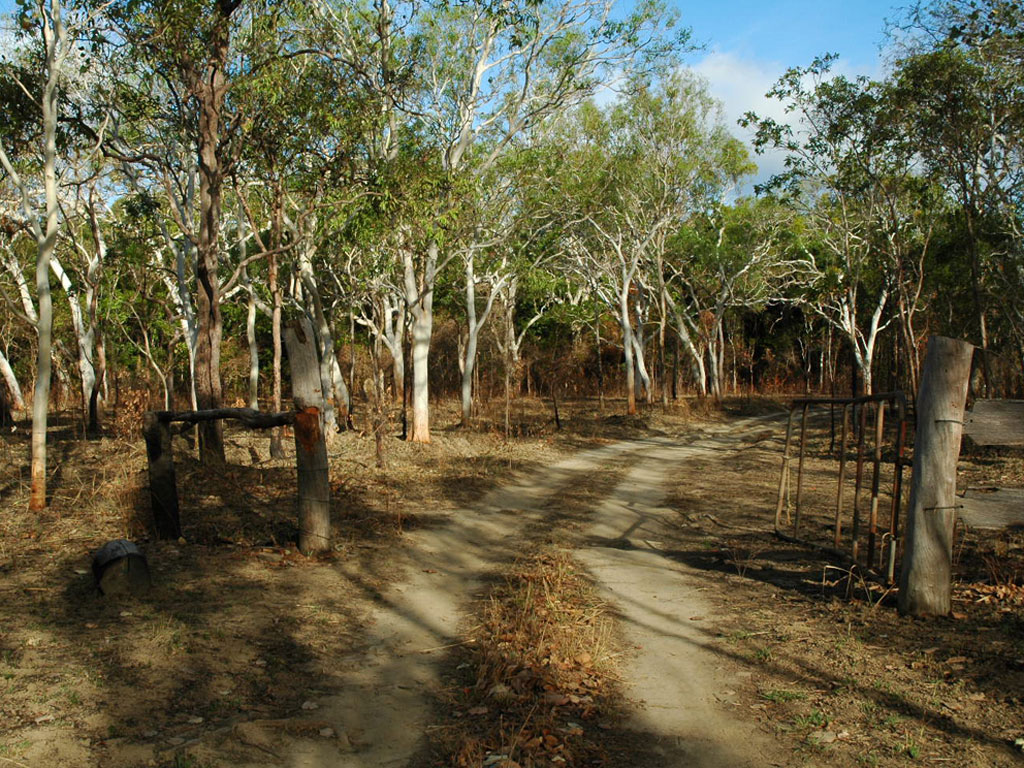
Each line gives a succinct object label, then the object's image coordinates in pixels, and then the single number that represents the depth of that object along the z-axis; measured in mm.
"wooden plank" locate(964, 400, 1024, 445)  5672
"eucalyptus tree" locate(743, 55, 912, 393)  20328
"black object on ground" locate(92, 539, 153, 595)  6316
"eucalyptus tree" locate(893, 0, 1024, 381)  17500
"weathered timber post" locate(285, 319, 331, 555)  7762
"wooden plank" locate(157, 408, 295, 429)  7898
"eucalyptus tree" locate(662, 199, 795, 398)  34594
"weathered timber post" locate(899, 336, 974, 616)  5742
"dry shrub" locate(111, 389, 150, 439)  13734
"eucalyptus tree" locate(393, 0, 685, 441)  17750
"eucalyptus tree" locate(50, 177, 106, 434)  18203
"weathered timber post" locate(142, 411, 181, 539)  8086
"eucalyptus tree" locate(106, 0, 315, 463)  11250
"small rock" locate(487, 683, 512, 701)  4832
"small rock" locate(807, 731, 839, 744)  4195
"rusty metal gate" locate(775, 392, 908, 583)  6414
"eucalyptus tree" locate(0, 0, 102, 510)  9250
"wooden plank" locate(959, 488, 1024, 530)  5648
